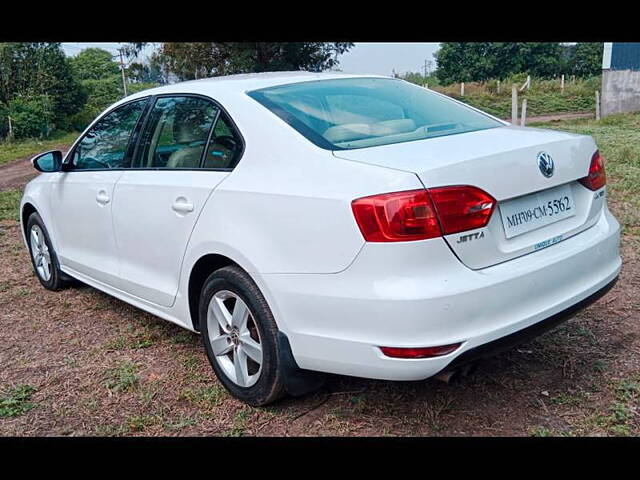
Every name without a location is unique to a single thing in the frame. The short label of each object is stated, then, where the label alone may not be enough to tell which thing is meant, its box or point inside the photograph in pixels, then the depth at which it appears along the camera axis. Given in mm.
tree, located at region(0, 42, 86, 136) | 27156
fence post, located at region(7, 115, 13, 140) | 22281
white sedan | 2324
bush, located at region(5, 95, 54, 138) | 24109
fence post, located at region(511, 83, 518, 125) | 17116
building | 22547
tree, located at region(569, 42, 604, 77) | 53844
